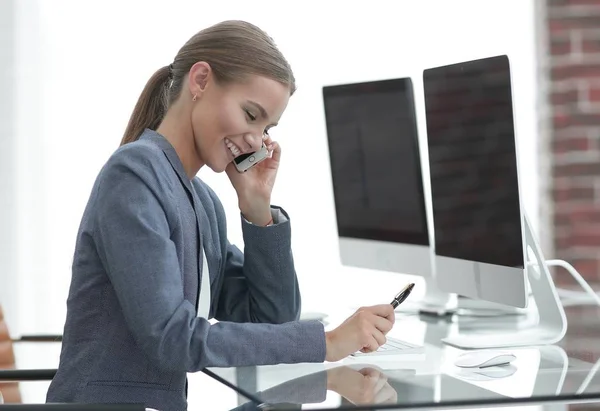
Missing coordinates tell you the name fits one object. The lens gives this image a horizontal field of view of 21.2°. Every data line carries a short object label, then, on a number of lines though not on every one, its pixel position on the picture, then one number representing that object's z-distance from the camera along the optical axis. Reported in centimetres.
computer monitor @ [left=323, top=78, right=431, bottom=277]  284
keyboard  238
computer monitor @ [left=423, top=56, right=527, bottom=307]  245
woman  218
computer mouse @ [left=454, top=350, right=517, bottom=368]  228
